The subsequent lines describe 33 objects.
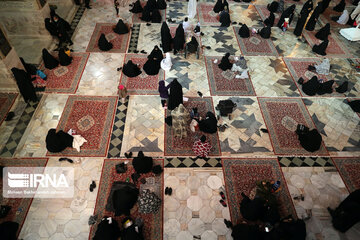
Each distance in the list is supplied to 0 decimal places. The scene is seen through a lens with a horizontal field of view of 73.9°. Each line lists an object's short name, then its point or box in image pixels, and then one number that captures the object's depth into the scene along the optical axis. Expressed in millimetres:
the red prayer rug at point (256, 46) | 9889
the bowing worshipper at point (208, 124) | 6746
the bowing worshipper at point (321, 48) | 9589
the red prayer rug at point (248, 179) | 5735
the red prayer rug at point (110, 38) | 9695
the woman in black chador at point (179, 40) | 8922
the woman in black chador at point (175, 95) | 6690
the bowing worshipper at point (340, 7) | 12438
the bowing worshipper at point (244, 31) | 10367
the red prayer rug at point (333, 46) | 10047
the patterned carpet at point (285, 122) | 6859
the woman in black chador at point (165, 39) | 8961
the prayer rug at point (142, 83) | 8155
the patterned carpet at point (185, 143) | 6676
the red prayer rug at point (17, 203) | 5441
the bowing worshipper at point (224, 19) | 10867
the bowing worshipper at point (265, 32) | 10291
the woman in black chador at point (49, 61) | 8295
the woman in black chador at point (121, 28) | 10188
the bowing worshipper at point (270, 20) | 11031
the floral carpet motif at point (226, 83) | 8289
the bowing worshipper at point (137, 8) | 11408
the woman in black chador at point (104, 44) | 9337
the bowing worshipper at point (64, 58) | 8578
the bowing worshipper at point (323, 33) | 10303
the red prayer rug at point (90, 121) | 6645
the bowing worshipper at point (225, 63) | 8711
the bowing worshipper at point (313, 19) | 10628
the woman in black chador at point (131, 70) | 8289
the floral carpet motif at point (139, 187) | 5363
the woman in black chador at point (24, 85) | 7047
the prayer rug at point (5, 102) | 7352
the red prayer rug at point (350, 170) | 6241
